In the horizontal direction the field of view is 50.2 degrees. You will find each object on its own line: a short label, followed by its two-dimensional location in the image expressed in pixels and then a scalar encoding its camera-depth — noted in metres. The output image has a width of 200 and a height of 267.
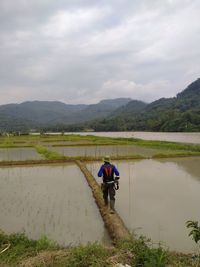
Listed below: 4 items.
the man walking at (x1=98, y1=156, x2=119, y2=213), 4.60
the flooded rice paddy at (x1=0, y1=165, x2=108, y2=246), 3.95
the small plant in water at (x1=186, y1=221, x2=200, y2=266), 2.36
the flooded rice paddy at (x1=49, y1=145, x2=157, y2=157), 13.51
